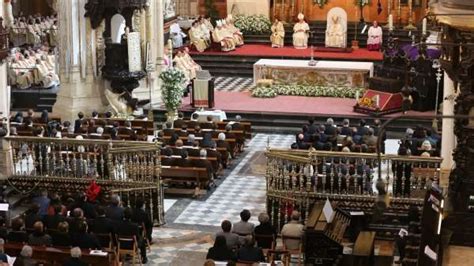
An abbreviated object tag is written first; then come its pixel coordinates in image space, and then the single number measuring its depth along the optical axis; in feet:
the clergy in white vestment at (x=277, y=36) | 118.73
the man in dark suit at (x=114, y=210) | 53.47
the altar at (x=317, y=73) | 97.55
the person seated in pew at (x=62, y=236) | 49.55
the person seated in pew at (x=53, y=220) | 51.85
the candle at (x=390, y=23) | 108.80
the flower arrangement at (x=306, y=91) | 97.04
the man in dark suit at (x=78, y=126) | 74.36
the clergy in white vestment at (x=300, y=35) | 117.60
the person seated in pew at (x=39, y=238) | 49.29
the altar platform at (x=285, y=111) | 87.76
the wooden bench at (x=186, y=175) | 66.80
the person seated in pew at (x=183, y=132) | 75.05
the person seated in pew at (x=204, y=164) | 66.95
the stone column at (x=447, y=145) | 58.54
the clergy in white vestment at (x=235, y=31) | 118.06
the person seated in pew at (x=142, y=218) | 54.08
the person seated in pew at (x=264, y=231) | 52.13
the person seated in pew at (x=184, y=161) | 67.26
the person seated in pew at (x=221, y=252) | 48.11
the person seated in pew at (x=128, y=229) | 51.62
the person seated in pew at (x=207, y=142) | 70.74
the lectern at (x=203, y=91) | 90.27
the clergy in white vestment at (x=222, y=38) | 114.83
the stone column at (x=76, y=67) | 86.63
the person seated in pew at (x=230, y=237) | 50.55
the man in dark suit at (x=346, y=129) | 72.06
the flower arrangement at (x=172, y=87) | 83.97
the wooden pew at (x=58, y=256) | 47.88
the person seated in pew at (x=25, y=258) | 45.50
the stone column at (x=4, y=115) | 65.46
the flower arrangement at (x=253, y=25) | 123.03
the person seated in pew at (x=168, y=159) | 67.36
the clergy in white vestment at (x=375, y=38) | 114.21
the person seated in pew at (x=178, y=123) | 78.43
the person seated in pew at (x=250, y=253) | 47.67
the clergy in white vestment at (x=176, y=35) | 113.91
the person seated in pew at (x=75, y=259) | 44.51
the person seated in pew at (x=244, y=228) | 53.06
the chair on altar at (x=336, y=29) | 115.44
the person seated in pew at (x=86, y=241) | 49.34
